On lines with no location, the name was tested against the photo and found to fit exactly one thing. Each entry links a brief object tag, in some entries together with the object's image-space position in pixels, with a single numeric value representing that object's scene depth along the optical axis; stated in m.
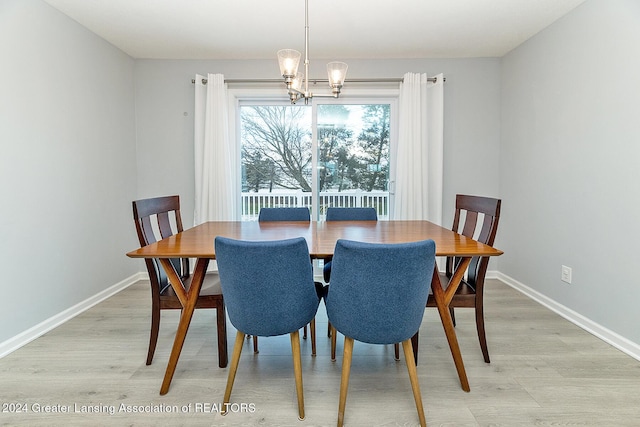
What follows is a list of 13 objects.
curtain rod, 3.60
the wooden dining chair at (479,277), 1.99
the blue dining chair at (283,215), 2.84
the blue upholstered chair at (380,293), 1.35
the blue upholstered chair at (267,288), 1.42
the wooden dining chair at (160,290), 1.92
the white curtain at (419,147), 3.60
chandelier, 2.01
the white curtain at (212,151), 3.61
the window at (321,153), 3.87
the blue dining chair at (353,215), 2.85
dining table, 1.66
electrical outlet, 2.72
